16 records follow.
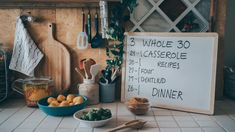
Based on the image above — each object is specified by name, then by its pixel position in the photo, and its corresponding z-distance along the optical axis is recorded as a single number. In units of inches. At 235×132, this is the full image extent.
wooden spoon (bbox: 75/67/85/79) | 55.6
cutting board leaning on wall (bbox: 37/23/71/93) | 58.5
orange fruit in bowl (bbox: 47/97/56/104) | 49.6
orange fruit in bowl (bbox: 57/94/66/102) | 50.7
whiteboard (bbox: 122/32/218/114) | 48.8
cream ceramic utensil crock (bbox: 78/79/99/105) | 54.1
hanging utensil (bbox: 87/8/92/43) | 57.1
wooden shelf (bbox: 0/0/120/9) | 56.9
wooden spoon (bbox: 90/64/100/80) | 54.3
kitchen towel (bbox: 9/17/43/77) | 57.4
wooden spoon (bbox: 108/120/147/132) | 41.1
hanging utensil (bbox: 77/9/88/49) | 57.6
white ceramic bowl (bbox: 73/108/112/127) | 41.5
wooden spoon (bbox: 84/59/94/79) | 55.0
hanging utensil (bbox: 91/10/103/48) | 57.8
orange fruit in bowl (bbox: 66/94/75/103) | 50.2
